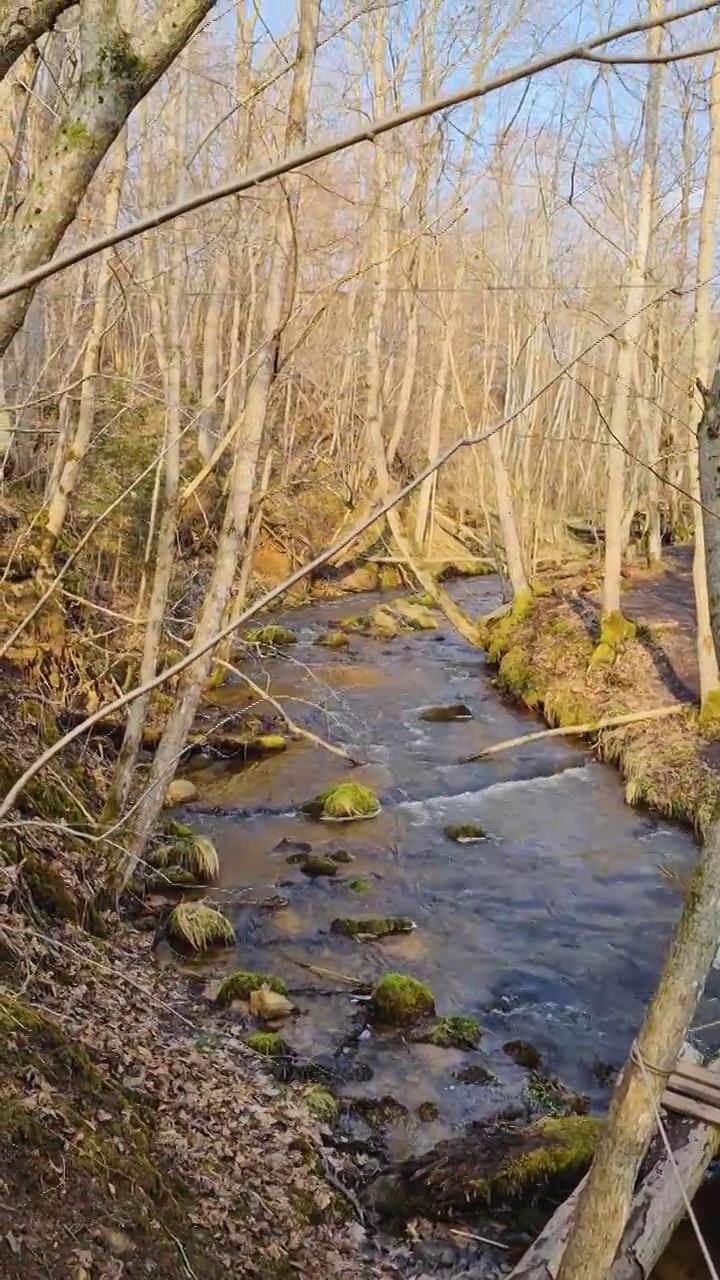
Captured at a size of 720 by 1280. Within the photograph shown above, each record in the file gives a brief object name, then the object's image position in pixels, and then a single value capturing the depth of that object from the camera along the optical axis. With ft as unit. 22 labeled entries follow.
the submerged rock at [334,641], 51.65
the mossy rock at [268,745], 36.30
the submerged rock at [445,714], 41.88
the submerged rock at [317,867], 27.43
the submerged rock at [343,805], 31.35
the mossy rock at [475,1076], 18.84
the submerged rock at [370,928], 24.30
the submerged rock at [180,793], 31.12
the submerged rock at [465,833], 30.89
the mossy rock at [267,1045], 18.74
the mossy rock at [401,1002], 20.72
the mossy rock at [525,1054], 19.67
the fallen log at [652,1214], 12.21
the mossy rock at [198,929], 22.65
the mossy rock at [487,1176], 15.26
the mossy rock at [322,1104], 17.02
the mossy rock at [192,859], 26.05
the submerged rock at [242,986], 20.57
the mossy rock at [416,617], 58.85
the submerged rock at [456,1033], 20.06
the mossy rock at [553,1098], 18.13
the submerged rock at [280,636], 46.98
